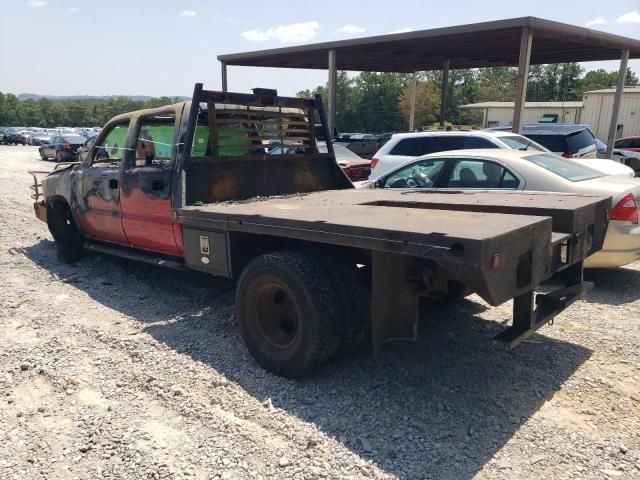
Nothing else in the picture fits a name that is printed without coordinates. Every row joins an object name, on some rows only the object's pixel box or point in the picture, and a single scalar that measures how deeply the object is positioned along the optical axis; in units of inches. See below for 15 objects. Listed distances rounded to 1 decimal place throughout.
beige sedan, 214.8
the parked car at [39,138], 1640.0
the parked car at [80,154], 302.4
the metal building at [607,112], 1010.1
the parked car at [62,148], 1015.0
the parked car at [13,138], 1782.7
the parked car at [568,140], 438.3
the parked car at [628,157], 647.8
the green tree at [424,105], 2004.2
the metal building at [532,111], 1134.4
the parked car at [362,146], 793.6
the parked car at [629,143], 711.1
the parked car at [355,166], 471.2
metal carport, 460.8
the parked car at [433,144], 336.5
